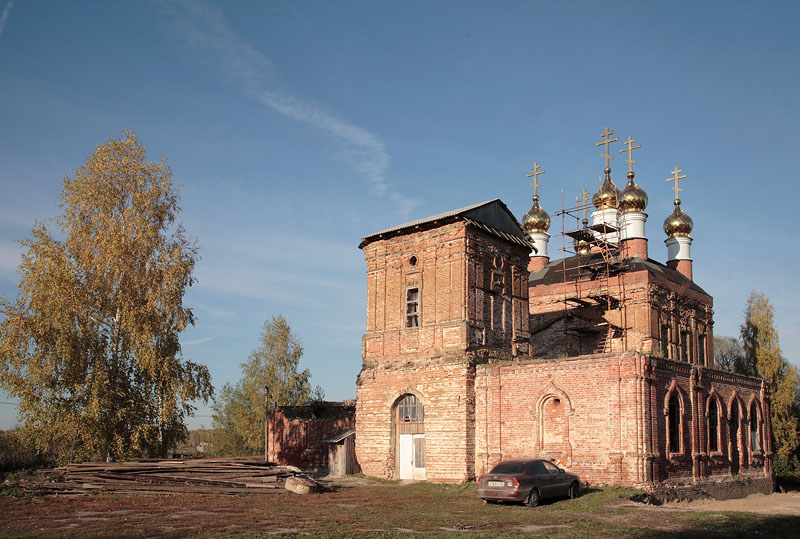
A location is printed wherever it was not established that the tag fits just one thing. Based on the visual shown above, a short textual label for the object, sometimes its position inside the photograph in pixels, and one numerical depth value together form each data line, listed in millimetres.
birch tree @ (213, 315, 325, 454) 45656
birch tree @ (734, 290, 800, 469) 38625
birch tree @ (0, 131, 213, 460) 22891
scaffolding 33406
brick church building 21391
